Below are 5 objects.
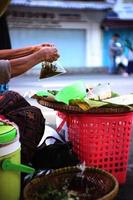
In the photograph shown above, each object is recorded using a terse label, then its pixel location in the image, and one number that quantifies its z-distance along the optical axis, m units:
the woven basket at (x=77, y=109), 2.89
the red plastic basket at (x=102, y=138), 2.95
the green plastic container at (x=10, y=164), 2.34
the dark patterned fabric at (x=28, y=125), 2.83
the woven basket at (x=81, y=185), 2.46
